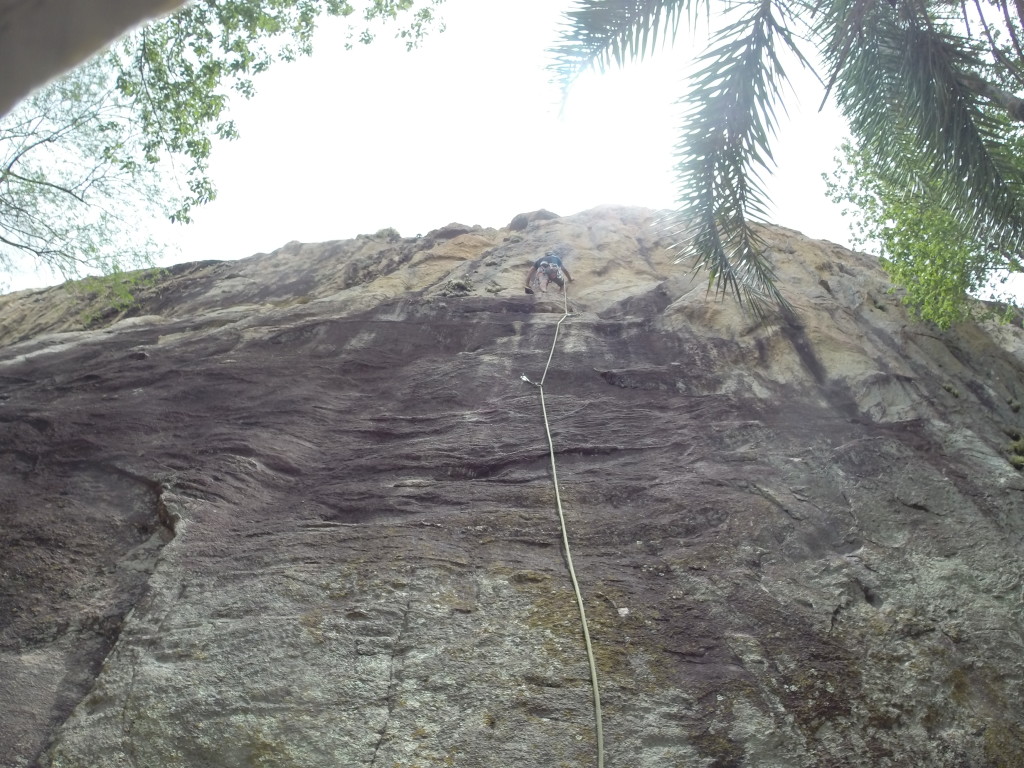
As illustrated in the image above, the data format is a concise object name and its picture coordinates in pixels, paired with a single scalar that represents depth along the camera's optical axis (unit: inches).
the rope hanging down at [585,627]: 225.1
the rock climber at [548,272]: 579.5
